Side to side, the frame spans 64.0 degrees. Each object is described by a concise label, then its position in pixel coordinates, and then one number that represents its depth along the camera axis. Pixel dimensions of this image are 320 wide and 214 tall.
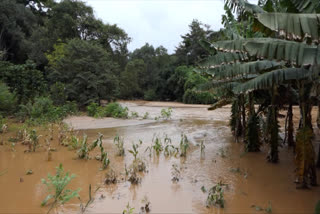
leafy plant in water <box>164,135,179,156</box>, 7.56
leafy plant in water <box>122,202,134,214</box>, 3.92
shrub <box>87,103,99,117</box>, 16.47
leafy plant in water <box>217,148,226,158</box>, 7.35
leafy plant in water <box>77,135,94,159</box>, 7.02
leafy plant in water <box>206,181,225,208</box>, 4.25
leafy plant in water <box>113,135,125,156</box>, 7.51
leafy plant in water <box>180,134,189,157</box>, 7.40
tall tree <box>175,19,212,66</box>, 34.79
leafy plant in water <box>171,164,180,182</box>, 5.51
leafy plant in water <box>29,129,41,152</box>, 7.73
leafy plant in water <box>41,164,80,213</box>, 4.18
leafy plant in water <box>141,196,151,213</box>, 4.14
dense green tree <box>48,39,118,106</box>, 18.33
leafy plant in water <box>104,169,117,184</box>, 5.31
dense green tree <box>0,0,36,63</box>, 27.03
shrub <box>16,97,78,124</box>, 12.70
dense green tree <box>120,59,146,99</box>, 39.25
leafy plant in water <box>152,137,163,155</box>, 7.57
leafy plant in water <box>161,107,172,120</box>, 16.69
